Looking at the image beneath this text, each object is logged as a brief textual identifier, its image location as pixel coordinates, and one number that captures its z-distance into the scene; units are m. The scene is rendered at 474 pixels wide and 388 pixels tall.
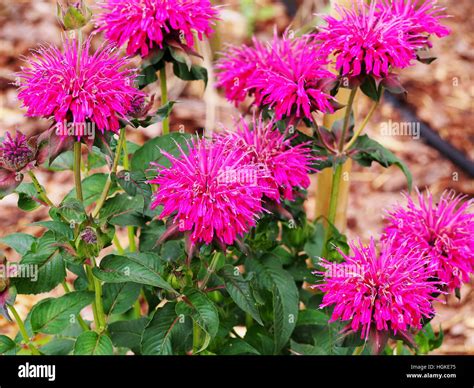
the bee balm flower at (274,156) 0.72
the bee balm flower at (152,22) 0.73
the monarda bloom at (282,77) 0.73
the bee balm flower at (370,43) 0.72
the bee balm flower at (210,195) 0.68
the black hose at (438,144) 1.16
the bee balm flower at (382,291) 0.69
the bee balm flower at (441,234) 0.71
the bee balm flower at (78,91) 0.68
